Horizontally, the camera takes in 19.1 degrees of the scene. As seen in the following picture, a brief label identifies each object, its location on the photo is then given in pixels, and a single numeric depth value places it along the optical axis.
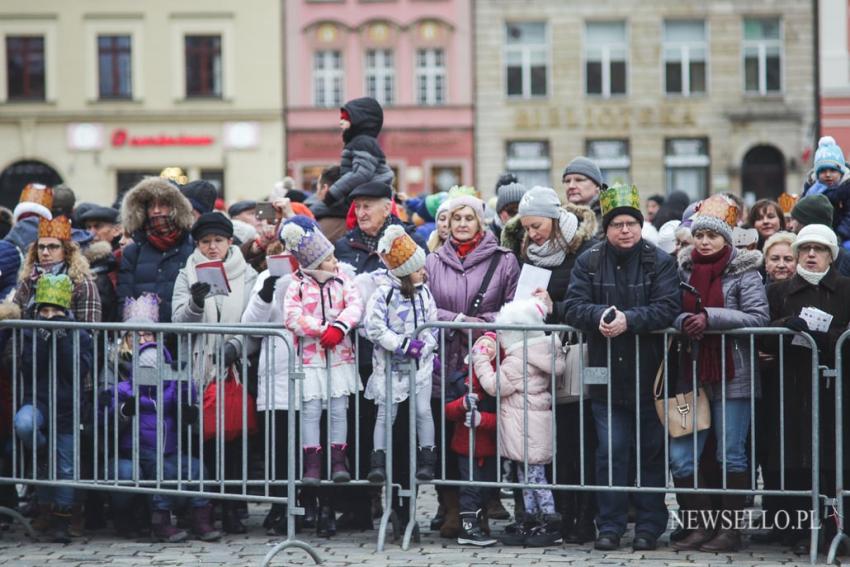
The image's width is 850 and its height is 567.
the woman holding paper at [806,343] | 14.81
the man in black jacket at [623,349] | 15.04
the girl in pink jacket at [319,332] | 15.43
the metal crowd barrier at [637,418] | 14.74
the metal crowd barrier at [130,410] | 15.55
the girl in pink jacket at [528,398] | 15.47
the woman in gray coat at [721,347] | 14.96
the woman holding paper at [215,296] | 15.78
